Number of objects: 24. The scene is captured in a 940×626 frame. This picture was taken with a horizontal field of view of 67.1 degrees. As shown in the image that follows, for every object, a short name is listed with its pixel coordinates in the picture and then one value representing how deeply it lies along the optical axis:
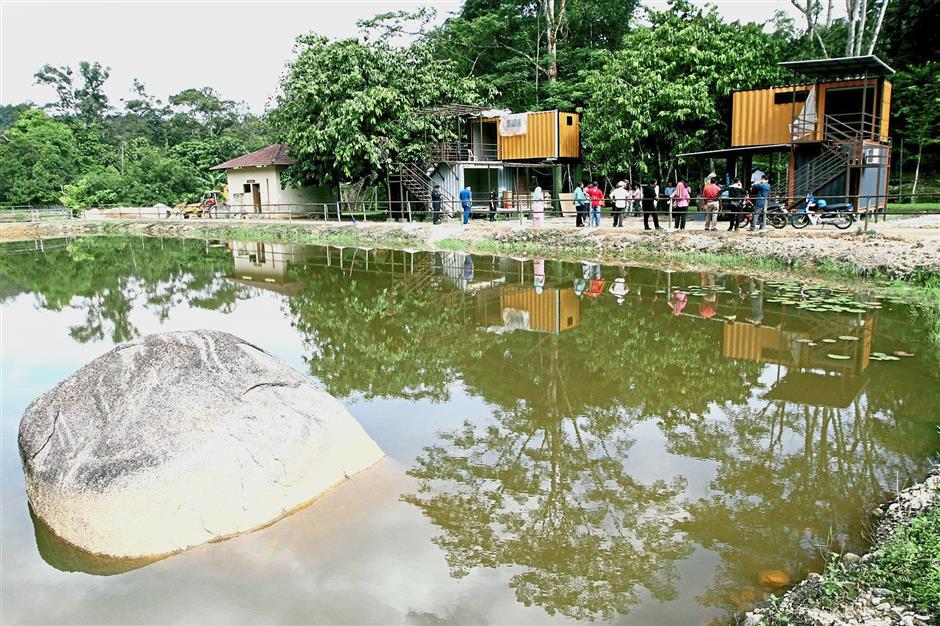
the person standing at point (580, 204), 22.00
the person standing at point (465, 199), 25.17
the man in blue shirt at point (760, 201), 18.16
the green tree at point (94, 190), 43.62
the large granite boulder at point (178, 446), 4.86
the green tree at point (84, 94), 66.00
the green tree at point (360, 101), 27.33
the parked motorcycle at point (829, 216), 17.66
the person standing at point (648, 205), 20.00
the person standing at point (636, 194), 26.53
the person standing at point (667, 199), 19.50
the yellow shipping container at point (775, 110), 21.48
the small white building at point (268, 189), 35.53
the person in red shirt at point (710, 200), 18.62
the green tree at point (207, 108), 61.34
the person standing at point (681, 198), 19.45
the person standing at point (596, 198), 21.45
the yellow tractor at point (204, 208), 38.44
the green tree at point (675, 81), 24.98
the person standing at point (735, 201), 18.93
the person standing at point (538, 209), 22.44
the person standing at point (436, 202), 27.29
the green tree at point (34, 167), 43.19
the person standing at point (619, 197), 20.71
